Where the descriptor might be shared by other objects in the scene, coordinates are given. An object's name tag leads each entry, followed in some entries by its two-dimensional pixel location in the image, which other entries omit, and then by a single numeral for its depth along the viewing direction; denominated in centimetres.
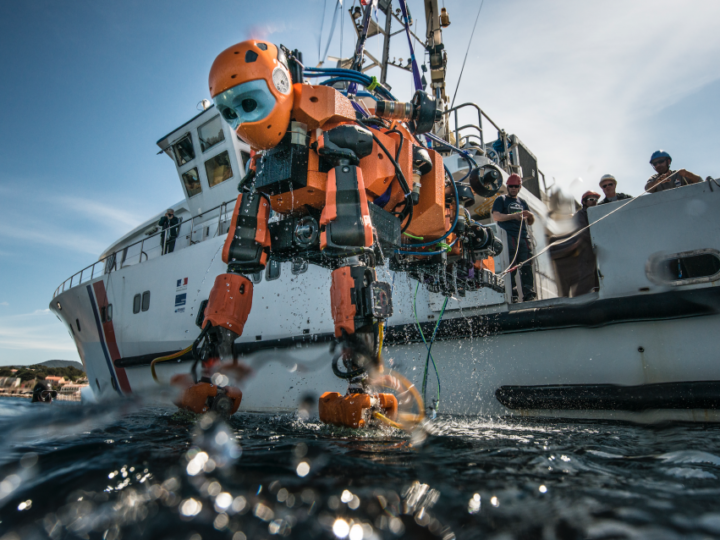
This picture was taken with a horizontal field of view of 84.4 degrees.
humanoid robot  218
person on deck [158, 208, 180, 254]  668
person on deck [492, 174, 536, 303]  386
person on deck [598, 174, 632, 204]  395
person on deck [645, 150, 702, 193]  335
